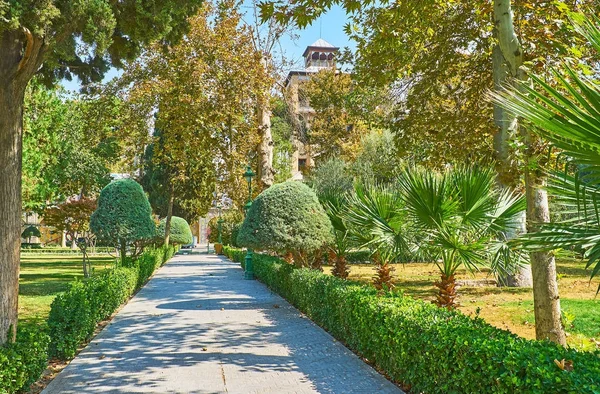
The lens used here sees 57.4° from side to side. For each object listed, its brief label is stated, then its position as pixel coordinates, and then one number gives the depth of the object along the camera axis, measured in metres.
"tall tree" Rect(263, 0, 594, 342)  6.56
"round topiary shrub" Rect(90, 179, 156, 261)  15.70
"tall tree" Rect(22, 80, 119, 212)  23.62
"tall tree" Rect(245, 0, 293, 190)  21.23
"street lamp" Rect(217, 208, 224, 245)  48.78
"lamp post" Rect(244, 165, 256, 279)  20.67
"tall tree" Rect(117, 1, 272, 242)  20.09
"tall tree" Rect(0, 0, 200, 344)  6.41
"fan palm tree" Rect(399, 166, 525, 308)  7.29
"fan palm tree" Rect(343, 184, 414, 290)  9.12
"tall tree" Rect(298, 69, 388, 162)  40.47
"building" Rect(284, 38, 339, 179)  40.71
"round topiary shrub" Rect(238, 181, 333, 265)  13.24
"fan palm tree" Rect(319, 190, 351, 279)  13.68
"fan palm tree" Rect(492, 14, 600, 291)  2.94
